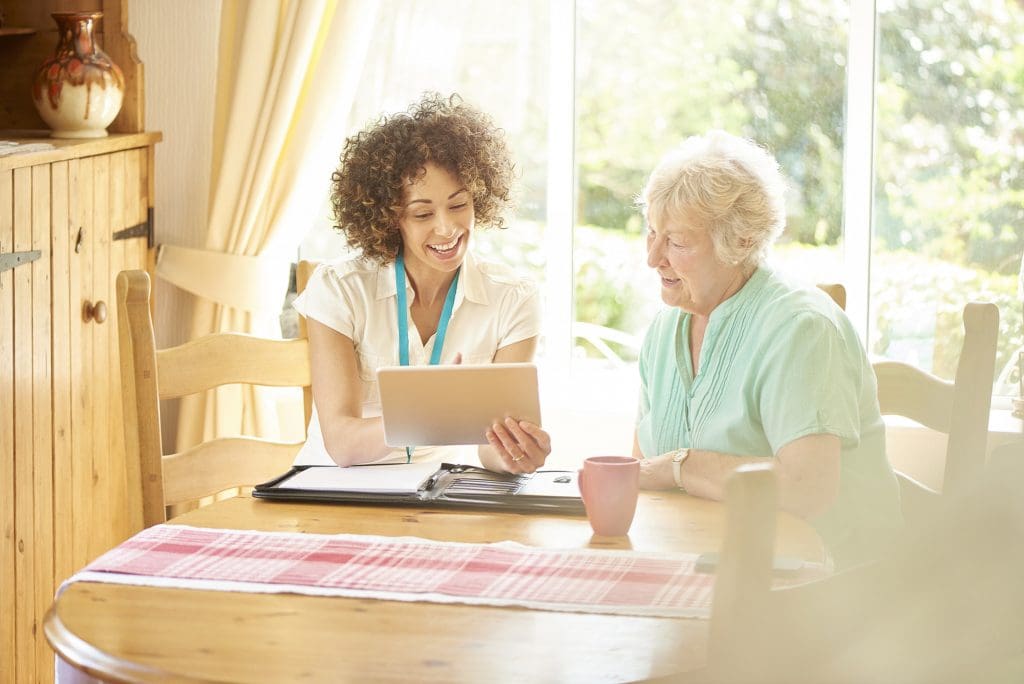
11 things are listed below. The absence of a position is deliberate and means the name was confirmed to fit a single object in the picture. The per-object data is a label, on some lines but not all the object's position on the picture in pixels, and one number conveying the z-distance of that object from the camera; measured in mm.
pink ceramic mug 3566
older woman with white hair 3794
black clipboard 3716
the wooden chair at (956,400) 4037
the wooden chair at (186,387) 3992
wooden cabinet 4527
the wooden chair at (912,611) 2544
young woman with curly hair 4299
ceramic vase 4882
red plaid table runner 3349
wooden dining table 3145
